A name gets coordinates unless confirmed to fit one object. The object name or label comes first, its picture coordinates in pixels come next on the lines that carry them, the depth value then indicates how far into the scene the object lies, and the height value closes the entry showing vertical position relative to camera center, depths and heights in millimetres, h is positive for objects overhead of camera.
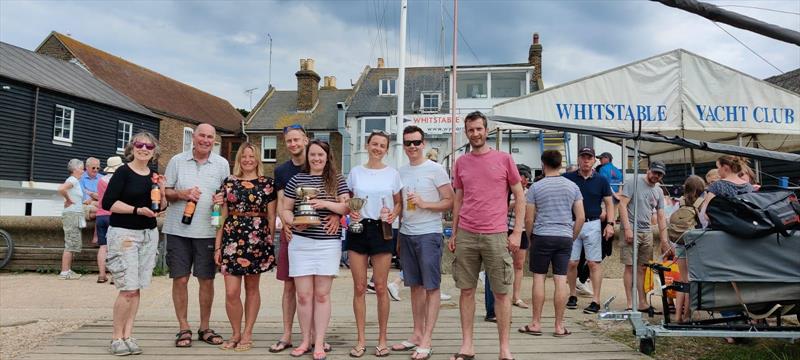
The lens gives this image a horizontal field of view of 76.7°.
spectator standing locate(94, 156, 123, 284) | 7559 -541
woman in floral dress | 4207 -283
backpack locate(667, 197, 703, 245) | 5805 -78
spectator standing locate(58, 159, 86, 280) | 7832 -334
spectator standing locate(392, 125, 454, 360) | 4137 -221
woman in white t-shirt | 4086 -185
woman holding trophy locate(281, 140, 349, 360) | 4008 -305
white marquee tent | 8516 +1893
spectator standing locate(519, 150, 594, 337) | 4945 -186
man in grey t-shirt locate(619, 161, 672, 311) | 6059 -62
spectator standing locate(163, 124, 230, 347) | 4328 -203
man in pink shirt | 3982 -153
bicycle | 8273 -834
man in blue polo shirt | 5918 -16
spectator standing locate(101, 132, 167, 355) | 4086 -272
